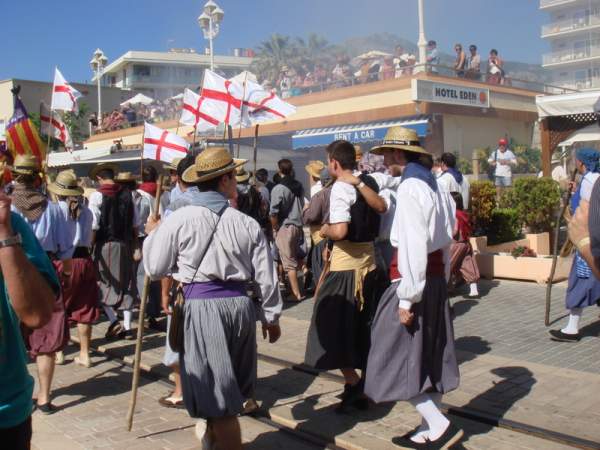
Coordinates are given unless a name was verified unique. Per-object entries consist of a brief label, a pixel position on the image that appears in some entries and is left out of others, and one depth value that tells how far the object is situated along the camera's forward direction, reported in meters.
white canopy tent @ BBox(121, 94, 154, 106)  39.59
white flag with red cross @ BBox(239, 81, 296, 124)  9.83
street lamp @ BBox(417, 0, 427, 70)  21.72
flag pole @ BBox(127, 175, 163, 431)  4.69
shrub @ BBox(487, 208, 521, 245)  11.22
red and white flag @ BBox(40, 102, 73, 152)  10.51
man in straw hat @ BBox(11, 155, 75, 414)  5.46
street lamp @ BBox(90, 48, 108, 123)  35.31
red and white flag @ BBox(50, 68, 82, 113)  11.51
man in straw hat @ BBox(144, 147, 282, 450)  3.79
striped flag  8.73
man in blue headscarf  6.27
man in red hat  15.19
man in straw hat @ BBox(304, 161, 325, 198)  8.77
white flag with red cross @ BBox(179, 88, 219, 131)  9.59
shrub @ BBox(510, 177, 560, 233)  11.45
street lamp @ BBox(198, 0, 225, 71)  22.27
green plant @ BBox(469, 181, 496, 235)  10.86
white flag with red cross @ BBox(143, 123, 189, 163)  8.27
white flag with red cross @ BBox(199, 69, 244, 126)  9.50
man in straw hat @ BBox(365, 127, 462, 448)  4.03
